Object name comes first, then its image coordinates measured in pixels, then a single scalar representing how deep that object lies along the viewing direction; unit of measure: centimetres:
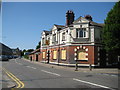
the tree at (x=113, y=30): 2061
